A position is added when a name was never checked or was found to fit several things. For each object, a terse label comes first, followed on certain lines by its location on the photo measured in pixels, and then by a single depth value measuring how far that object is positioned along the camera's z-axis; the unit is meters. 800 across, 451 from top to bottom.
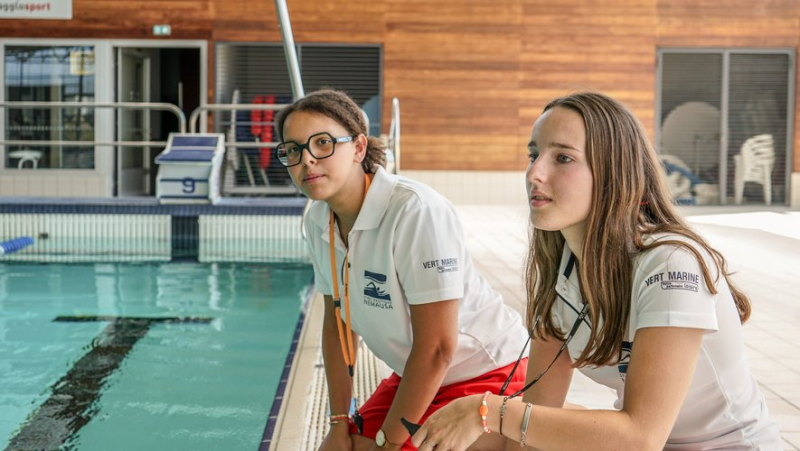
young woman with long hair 1.27
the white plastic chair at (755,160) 12.31
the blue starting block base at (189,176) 8.17
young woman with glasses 1.88
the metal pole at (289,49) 4.26
